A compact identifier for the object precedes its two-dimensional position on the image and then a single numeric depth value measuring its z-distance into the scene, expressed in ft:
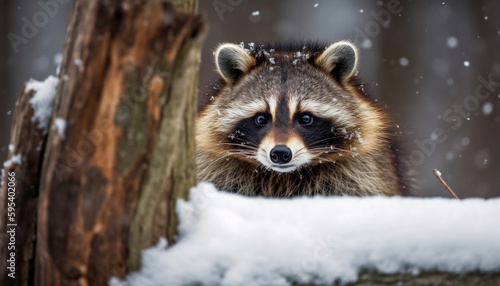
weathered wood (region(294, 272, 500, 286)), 9.90
